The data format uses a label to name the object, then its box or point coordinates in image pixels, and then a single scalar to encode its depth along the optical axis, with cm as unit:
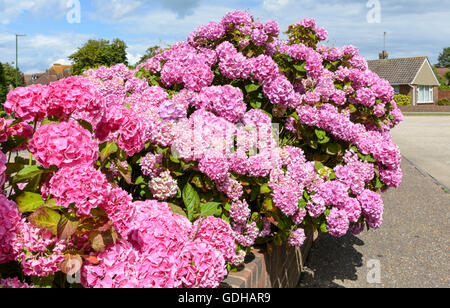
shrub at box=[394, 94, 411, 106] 4274
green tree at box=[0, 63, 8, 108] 3440
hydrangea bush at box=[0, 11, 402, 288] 160
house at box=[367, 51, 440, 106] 4684
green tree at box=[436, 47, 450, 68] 10292
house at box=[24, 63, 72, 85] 5905
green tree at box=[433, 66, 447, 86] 7927
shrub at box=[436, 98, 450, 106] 4400
